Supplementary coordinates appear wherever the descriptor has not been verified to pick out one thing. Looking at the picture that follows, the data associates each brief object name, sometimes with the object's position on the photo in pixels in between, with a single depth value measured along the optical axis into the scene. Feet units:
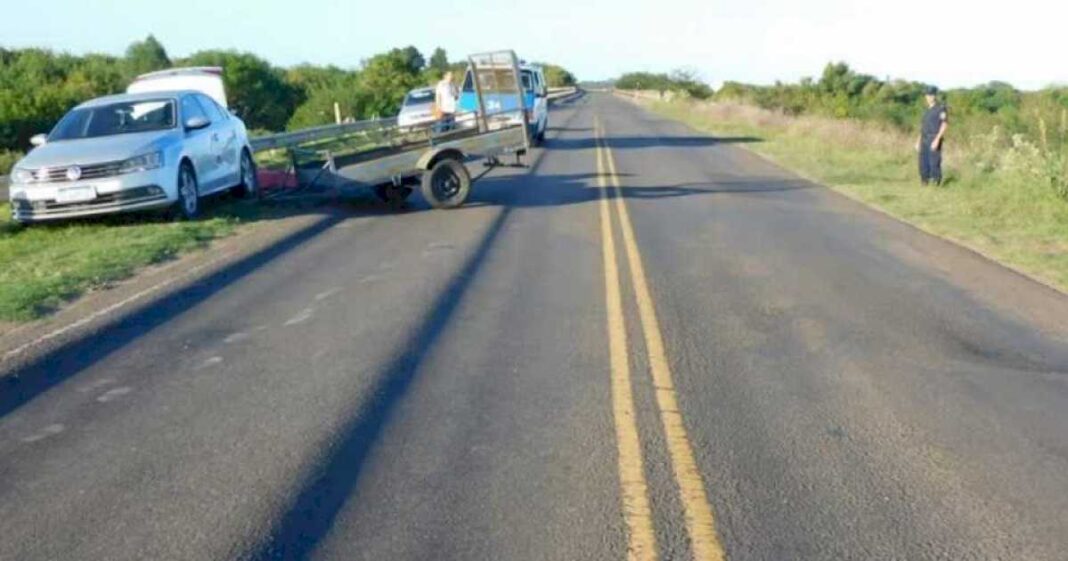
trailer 54.95
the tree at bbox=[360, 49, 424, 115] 201.16
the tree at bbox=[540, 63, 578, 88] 600.39
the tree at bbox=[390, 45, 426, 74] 241.45
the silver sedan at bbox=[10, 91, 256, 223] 48.21
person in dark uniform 63.46
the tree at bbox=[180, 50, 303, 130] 197.16
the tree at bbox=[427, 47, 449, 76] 320.00
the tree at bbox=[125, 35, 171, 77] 233.96
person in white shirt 72.69
